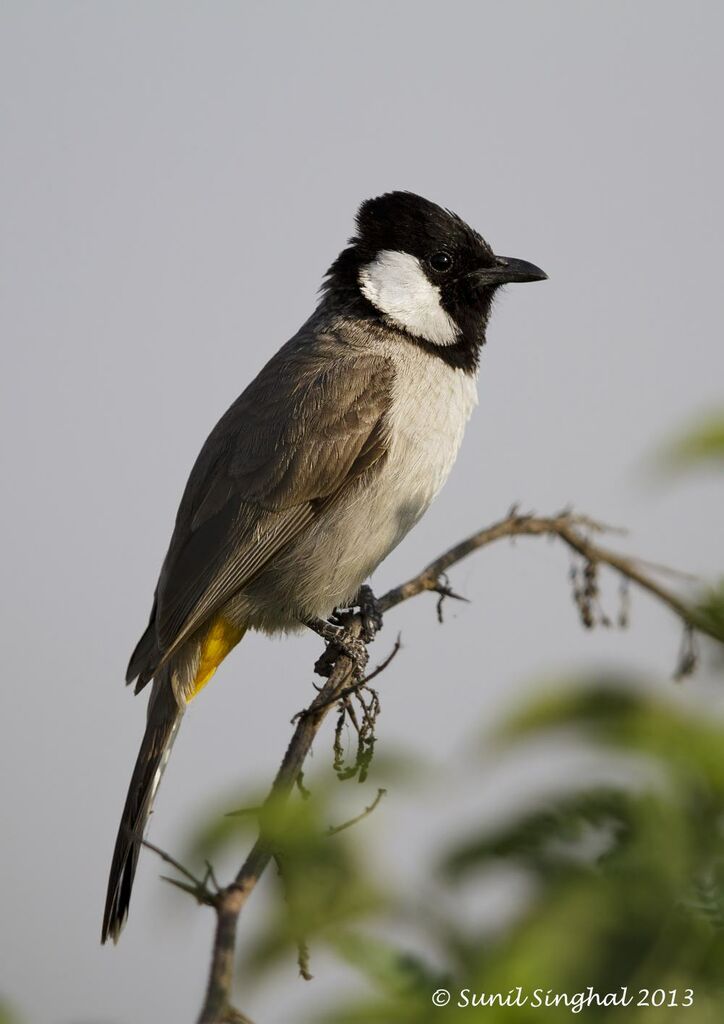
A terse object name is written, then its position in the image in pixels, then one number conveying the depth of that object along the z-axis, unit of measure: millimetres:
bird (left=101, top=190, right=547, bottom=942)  4076
